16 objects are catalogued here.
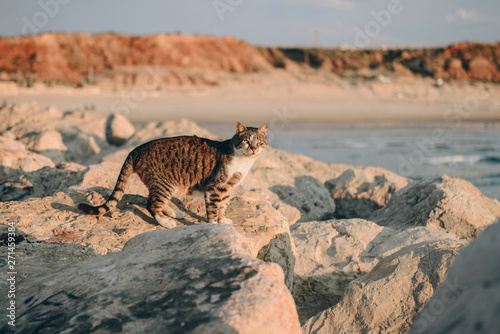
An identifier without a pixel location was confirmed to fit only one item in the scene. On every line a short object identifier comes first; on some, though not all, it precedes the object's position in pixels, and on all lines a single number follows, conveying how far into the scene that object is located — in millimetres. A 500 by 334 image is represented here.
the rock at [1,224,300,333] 2168
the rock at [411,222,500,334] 1445
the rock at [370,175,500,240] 5508
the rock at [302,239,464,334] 3264
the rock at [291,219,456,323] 4488
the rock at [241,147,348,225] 6927
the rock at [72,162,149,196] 5621
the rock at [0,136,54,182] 7219
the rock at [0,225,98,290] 3491
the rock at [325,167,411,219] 7523
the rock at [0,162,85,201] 5781
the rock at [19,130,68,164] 9336
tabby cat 4785
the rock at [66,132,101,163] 10508
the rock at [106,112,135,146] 12703
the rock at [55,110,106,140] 12078
